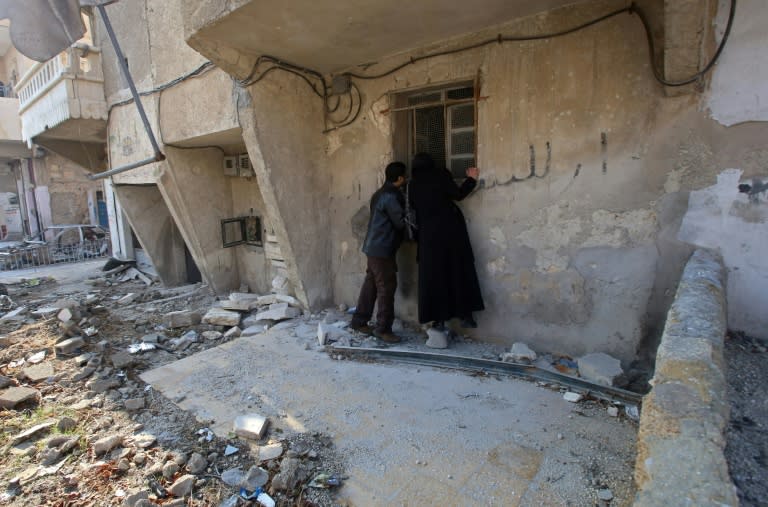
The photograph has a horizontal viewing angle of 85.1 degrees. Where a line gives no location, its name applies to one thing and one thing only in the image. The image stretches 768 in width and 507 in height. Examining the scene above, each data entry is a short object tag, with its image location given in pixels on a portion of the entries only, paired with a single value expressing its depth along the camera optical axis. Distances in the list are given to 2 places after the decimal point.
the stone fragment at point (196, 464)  2.58
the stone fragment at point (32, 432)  3.02
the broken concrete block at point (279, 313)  5.25
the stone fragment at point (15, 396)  3.45
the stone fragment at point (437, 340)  4.14
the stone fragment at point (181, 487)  2.42
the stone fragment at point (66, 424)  3.15
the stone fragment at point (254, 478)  2.42
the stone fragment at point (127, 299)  6.98
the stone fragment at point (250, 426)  2.84
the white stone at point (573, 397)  3.05
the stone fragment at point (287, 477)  2.36
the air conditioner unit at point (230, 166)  6.68
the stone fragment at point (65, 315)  5.22
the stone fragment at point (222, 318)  5.36
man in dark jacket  4.20
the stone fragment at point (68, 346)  4.48
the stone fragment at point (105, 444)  2.82
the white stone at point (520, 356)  3.71
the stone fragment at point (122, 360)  4.11
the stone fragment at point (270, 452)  2.64
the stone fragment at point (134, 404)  3.35
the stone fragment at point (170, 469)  2.56
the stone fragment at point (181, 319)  5.38
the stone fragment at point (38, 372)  3.96
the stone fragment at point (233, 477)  2.48
